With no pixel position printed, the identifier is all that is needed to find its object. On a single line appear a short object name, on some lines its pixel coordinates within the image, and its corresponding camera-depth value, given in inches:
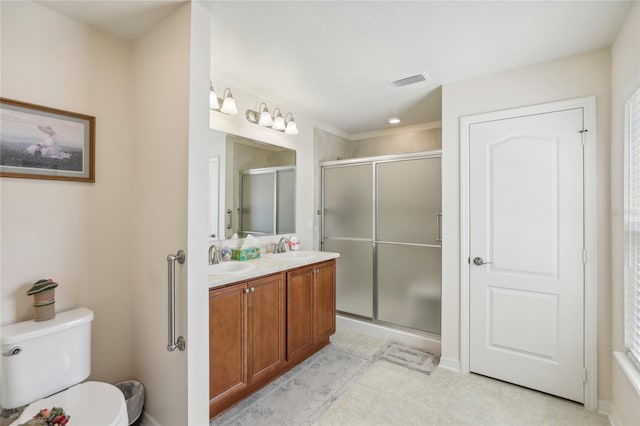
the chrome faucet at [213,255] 95.7
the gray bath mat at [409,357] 104.1
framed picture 61.7
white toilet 53.6
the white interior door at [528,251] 83.7
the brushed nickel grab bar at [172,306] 63.2
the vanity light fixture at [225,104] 93.0
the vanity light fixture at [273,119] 109.4
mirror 101.7
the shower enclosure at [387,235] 120.9
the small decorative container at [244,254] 103.3
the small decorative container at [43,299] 61.6
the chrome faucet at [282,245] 121.9
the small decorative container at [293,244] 126.2
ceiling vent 97.1
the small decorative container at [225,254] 98.6
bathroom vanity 75.2
